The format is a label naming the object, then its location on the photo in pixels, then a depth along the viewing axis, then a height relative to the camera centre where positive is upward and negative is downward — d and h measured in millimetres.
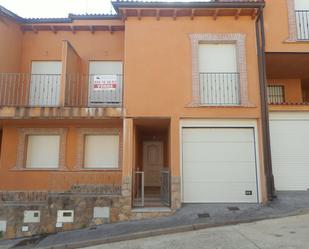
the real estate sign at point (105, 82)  10195 +3152
